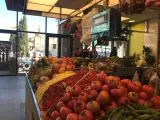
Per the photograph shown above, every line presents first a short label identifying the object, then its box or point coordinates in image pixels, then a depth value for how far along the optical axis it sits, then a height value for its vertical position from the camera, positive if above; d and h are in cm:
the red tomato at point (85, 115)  117 -37
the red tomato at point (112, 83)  138 -22
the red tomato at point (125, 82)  149 -22
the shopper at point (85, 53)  527 -3
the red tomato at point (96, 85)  140 -24
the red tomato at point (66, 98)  145 -34
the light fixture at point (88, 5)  435 +111
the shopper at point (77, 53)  565 -5
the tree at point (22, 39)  1129 +71
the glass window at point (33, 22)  1136 +171
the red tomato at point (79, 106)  128 -35
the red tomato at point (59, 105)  141 -38
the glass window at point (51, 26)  1178 +153
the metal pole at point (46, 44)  1172 +43
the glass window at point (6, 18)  1077 +187
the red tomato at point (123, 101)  126 -31
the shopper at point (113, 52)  504 +0
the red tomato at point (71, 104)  137 -36
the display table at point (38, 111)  136 -44
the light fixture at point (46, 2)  468 +119
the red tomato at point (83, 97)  135 -31
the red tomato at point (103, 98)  128 -30
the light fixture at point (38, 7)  514 +119
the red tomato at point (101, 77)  152 -19
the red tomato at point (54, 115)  135 -43
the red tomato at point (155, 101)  134 -33
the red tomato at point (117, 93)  132 -27
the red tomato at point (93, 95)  134 -29
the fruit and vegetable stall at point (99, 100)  117 -33
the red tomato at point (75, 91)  150 -30
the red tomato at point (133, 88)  143 -26
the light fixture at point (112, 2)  434 +110
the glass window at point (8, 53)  1117 -9
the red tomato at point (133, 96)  132 -29
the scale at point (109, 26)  277 +38
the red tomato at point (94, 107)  123 -34
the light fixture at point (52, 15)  592 +110
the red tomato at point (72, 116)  121 -40
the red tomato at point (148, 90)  142 -27
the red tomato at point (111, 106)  128 -35
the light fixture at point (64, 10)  536 +115
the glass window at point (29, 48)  1147 +22
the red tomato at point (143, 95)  138 -30
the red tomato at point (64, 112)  130 -39
